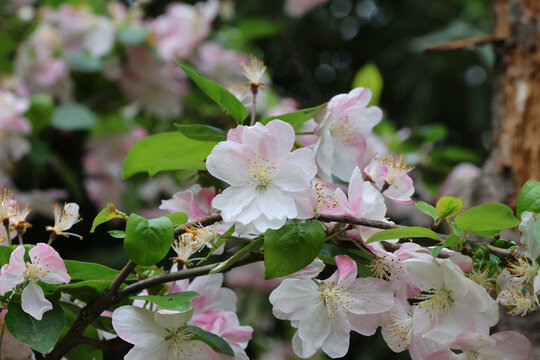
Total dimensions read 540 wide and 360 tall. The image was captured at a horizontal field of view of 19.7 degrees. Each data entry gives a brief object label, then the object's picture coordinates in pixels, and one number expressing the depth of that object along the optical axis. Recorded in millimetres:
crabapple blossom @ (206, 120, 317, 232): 632
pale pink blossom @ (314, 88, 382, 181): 691
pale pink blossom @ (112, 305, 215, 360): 645
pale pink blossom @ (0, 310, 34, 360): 670
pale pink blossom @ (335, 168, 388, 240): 640
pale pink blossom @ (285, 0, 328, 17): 1932
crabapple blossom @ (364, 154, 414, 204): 670
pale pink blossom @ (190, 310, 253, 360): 668
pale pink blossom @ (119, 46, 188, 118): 1552
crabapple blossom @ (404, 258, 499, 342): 623
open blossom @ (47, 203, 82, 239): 670
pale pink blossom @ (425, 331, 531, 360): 635
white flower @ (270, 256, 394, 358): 640
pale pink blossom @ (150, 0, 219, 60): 1554
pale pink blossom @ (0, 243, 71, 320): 633
